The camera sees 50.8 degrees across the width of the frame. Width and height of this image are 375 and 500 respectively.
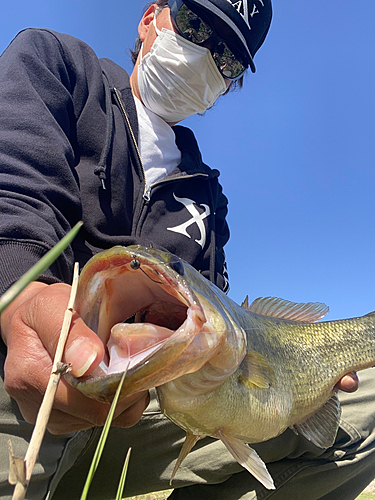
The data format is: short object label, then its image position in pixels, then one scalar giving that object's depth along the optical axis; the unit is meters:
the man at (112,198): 0.24
